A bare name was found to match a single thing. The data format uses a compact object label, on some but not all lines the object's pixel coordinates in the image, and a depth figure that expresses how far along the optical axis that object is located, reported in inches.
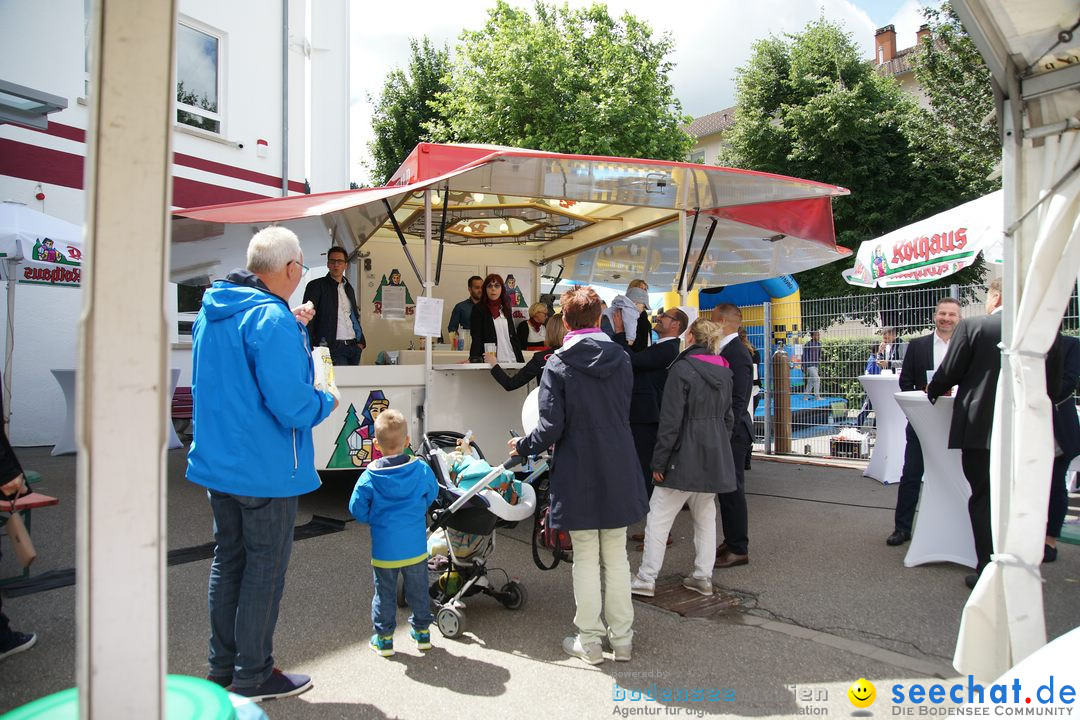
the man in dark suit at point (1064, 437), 190.9
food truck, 231.1
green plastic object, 57.2
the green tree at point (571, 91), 732.0
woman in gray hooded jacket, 166.9
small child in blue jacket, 136.3
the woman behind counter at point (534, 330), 346.9
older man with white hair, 109.0
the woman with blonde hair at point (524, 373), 237.3
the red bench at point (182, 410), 408.5
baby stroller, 147.1
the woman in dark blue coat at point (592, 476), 136.6
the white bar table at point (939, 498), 190.1
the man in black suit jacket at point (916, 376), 216.7
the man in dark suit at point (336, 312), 275.3
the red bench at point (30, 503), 158.1
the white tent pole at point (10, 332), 313.6
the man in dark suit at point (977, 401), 169.0
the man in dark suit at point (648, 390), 210.8
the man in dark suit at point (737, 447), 198.2
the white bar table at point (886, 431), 308.3
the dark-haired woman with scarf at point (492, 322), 301.7
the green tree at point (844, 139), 810.2
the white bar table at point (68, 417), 354.6
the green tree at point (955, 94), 637.9
